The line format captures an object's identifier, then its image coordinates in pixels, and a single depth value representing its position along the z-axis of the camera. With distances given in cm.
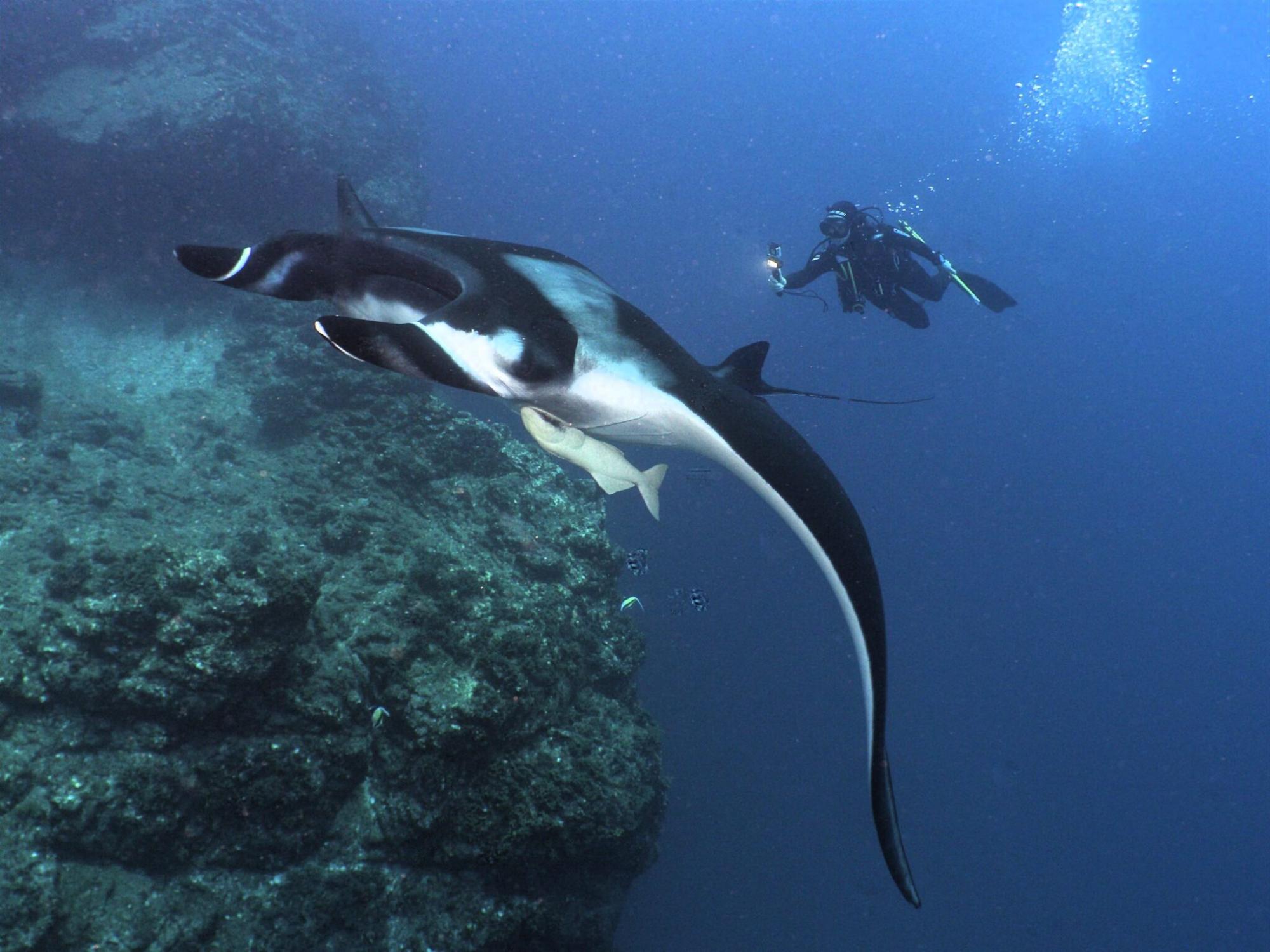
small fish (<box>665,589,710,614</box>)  896
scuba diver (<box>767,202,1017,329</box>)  984
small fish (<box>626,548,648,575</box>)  837
